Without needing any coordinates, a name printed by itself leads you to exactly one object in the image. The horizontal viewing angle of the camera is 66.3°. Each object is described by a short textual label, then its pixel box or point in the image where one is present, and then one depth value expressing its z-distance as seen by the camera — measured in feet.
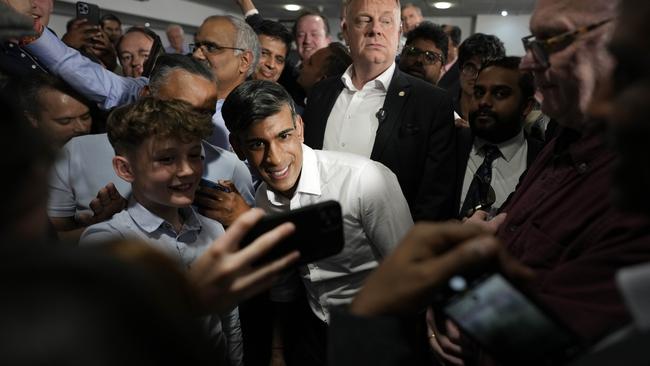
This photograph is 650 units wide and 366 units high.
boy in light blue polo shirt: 5.11
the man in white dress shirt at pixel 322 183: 5.51
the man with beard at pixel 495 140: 6.98
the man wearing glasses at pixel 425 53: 10.11
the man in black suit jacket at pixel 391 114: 6.95
